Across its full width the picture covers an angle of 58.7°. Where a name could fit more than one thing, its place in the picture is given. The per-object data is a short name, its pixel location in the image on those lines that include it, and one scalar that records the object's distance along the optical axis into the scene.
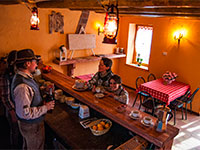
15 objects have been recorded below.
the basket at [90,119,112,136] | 2.11
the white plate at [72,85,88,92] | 2.74
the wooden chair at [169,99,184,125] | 4.44
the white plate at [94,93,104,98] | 2.51
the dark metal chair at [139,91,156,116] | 4.08
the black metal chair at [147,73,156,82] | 5.71
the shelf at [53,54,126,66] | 5.14
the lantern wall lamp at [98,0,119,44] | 1.90
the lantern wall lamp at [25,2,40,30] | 3.12
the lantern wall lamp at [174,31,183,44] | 4.99
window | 6.18
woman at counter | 2.95
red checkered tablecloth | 4.22
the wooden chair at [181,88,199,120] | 4.61
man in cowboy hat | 1.82
